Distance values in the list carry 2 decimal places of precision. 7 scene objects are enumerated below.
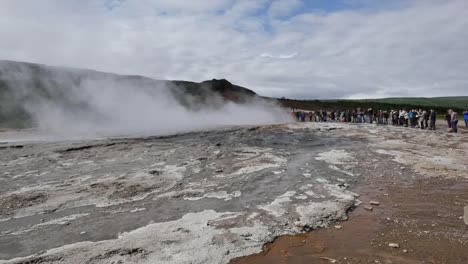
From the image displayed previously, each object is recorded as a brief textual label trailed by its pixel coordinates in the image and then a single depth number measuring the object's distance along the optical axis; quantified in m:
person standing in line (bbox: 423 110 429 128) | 17.69
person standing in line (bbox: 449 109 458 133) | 16.08
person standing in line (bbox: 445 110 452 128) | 17.44
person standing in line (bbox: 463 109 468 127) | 18.84
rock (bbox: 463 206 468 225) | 5.35
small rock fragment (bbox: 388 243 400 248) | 4.49
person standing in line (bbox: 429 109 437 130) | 17.12
